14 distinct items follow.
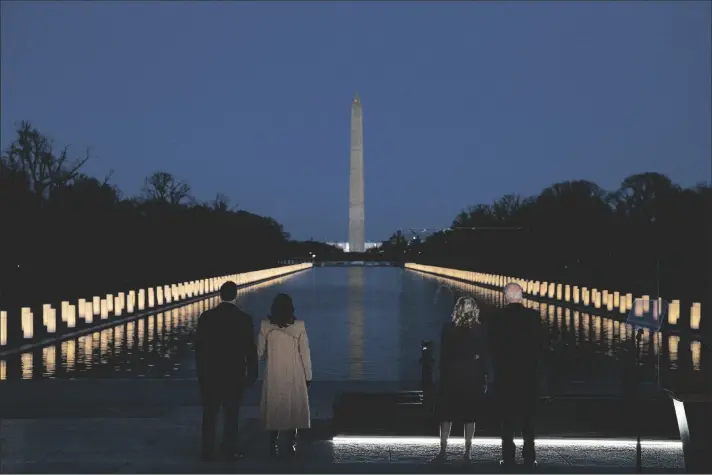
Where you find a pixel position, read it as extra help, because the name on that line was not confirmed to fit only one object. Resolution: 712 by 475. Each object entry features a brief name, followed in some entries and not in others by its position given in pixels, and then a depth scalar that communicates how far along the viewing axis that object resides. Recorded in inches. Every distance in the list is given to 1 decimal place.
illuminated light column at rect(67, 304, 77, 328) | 1240.2
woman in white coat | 423.8
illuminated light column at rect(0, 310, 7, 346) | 979.9
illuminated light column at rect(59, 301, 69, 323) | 1242.6
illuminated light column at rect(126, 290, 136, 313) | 1546.5
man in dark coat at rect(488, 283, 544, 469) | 400.5
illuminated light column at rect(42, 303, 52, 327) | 1147.0
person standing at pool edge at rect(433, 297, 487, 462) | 395.2
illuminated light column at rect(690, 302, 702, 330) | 1160.8
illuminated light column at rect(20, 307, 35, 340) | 1063.6
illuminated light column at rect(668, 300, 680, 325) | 1246.9
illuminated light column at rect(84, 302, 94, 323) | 1315.2
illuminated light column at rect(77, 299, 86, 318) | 1310.3
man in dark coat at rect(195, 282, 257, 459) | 422.9
